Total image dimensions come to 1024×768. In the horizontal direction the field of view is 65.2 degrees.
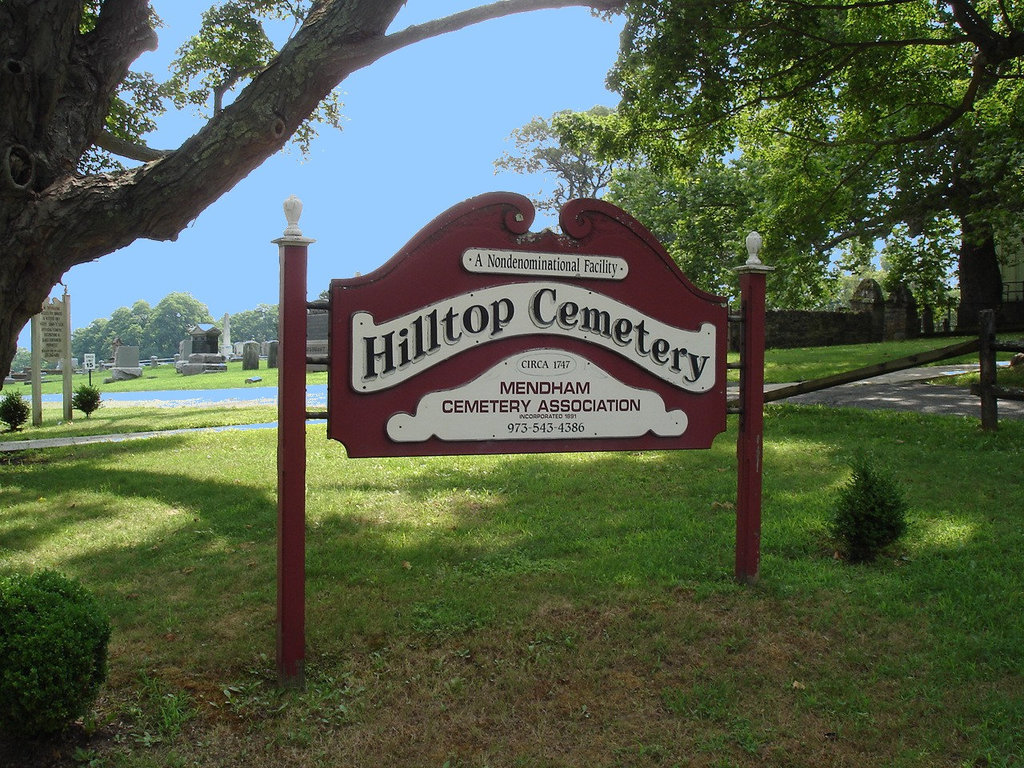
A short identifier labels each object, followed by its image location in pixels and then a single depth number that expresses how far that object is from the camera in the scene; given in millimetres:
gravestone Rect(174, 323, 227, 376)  36594
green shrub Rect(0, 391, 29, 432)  14625
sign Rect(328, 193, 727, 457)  3953
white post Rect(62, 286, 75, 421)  16469
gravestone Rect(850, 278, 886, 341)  29141
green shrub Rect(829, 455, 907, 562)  5305
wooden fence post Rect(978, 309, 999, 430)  9008
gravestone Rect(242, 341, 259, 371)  35438
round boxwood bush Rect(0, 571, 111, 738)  3006
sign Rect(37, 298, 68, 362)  16906
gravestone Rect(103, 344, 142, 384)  35688
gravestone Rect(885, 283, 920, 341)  26844
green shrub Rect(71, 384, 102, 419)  16656
